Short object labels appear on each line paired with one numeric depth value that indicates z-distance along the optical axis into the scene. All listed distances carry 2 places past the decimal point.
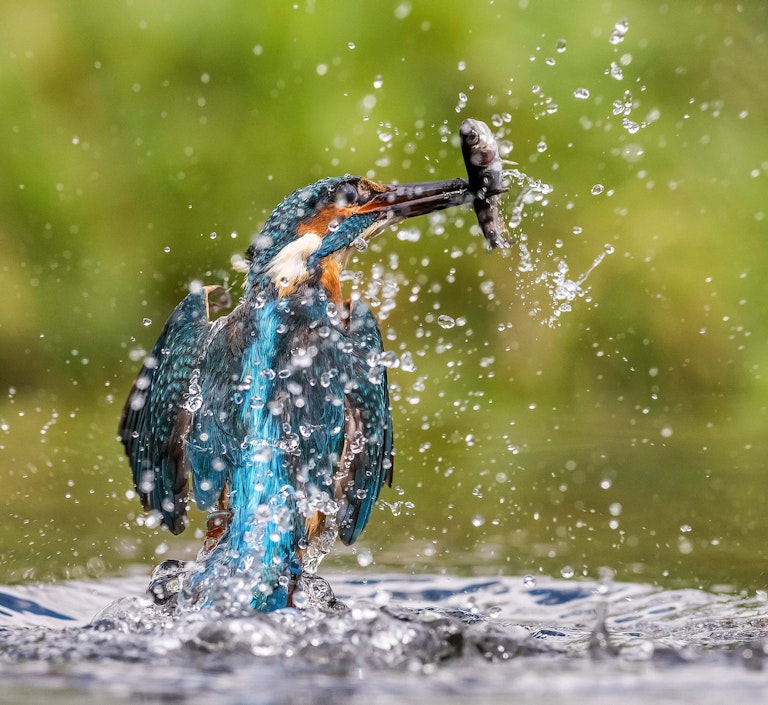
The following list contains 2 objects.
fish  7.02
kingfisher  6.37
